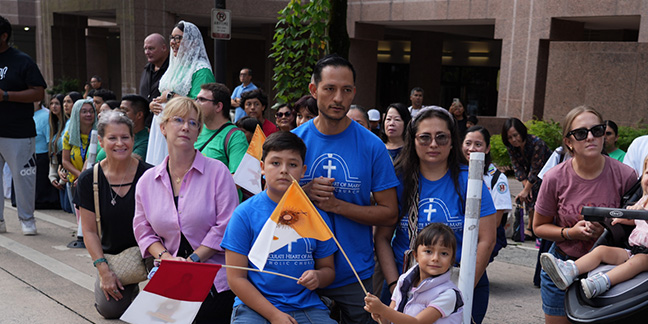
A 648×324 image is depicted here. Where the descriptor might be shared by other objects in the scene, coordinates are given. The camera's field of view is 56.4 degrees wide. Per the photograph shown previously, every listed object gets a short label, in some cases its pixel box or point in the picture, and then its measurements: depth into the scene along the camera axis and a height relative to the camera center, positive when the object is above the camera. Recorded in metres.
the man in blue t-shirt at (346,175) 3.42 -0.55
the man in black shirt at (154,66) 6.20 +0.08
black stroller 2.85 -1.05
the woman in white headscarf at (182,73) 5.64 +0.02
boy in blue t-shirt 3.31 -1.00
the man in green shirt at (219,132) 4.90 -0.46
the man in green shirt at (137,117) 5.99 -0.44
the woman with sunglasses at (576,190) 3.68 -0.64
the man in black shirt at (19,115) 7.03 -0.54
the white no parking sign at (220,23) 8.99 +0.78
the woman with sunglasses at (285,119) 7.74 -0.52
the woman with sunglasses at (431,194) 3.45 -0.64
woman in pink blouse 3.92 -0.85
